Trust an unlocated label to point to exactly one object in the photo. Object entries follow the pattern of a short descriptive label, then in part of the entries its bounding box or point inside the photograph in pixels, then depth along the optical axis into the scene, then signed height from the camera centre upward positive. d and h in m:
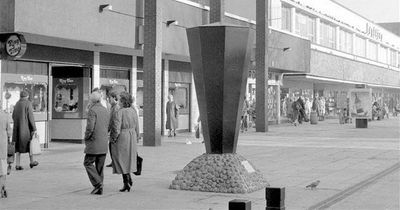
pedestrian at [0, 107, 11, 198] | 9.31 -0.56
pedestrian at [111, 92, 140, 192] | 10.28 -0.58
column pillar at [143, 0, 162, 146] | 20.56 +1.27
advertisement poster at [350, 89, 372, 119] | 40.67 +0.67
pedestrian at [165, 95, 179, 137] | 25.30 -0.18
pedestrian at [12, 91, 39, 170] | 13.43 -0.36
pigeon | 10.66 -1.31
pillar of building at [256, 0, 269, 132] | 30.06 +2.13
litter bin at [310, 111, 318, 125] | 41.55 -0.45
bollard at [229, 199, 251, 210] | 5.02 -0.79
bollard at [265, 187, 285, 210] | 5.67 -0.82
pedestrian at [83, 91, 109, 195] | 10.04 -0.55
